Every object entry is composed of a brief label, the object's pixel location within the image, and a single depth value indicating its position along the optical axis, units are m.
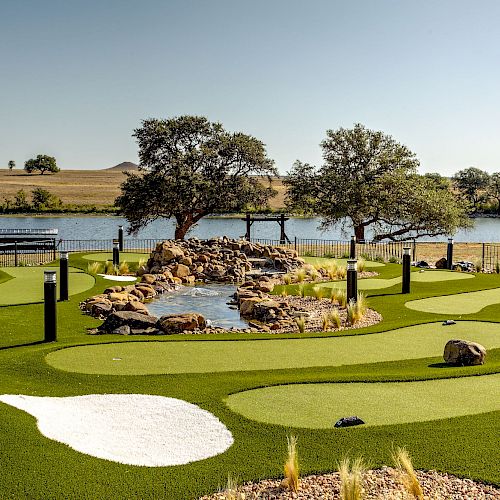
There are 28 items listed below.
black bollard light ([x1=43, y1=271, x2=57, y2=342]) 10.09
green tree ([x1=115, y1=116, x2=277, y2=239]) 30.97
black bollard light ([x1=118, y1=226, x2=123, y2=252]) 27.55
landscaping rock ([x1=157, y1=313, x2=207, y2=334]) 11.48
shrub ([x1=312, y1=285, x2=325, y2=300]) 15.77
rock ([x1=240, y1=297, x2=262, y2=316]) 14.45
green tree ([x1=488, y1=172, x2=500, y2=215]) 73.89
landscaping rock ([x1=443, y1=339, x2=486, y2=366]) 8.07
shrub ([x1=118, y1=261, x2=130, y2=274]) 20.61
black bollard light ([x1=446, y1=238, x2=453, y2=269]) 22.02
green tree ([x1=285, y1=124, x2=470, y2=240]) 32.31
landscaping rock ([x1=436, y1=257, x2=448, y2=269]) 23.47
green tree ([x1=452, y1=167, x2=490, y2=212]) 83.62
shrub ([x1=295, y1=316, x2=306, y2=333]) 11.86
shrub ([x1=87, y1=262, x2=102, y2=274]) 19.47
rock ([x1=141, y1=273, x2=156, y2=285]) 18.19
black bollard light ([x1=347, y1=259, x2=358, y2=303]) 13.30
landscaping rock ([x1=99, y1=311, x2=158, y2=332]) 11.30
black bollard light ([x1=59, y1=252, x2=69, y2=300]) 13.84
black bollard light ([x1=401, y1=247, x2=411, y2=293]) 15.46
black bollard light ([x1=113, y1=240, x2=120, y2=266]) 20.42
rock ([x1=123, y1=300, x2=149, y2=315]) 12.81
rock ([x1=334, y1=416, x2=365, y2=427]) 5.75
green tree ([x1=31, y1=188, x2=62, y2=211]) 70.06
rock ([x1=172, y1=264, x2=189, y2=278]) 20.11
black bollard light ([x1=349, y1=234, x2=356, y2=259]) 20.77
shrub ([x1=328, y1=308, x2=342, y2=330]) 12.00
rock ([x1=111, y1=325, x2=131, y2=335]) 11.03
